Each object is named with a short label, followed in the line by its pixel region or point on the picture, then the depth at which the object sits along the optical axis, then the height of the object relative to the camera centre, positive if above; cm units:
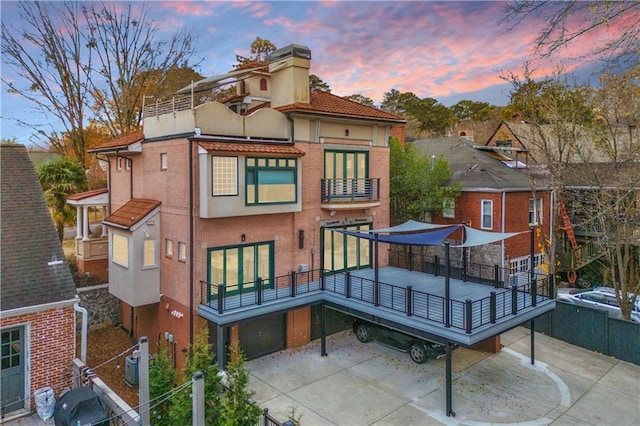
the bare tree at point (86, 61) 2541 +970
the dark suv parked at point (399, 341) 1334 -456
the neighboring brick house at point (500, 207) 2127 +0
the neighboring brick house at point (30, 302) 952 -217
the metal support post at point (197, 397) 725 -335
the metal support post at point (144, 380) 859 -358
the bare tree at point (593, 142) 1658 +306
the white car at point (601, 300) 1718 -414
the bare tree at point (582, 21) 589 +272
